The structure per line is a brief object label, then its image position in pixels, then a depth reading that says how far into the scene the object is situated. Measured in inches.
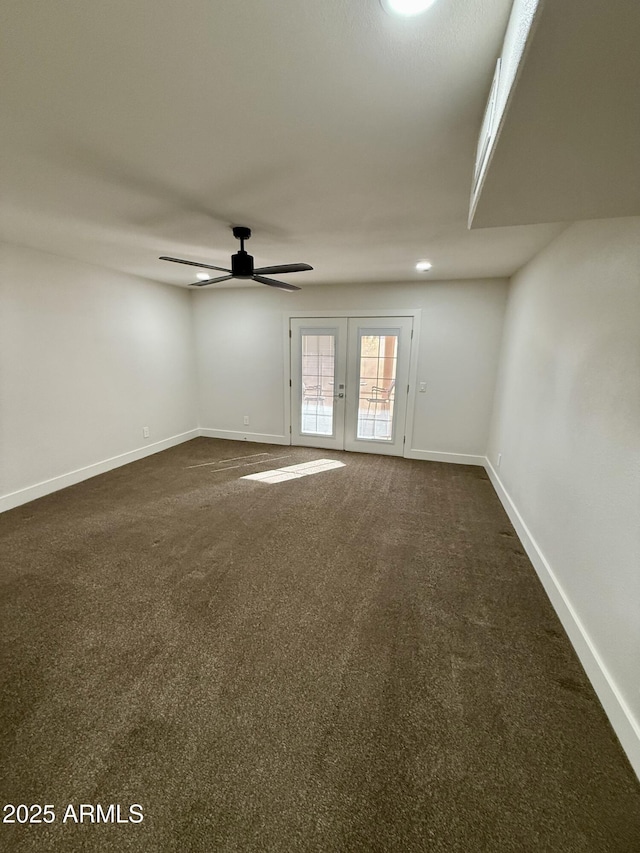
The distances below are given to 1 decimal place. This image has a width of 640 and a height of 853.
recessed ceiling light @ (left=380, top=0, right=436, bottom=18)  33.6
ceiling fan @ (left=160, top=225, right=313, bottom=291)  97.5
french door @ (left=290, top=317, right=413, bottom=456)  179.6
